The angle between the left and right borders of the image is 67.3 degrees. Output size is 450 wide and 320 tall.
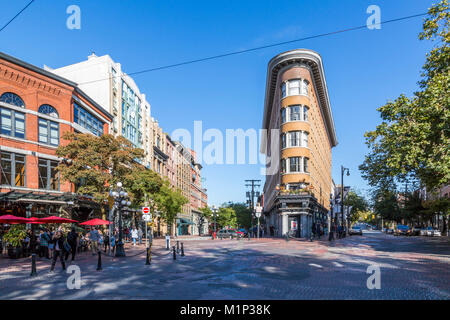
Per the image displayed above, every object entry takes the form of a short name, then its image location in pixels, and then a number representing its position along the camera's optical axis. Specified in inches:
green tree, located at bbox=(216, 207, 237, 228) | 3617.1
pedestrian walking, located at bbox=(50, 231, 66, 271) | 535.5
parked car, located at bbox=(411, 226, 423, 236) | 2213.8
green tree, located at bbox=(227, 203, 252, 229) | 4196.4
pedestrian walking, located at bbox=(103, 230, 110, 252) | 929.7
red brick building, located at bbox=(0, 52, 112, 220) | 1033.5
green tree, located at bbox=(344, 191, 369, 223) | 3604.3
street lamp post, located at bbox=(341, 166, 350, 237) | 1864.9
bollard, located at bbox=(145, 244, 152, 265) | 617.6
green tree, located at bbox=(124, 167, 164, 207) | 1167.4
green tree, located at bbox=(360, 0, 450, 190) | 732.7
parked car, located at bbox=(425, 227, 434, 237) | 1955.0
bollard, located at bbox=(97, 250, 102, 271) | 536.2
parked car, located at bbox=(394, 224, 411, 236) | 2236.2
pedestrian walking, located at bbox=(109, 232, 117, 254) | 846.2
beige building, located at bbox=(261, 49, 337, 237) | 1627.7
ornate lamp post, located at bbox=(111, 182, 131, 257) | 780.0
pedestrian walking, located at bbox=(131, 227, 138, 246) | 1254.2
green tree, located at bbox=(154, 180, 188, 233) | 1758.6
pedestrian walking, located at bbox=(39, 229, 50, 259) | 764.6
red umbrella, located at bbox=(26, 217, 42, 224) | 822.2
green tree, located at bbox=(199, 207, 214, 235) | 3401.6
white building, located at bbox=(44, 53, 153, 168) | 1723.7
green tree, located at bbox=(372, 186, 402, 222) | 2787.9
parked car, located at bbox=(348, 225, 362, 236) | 2279.8
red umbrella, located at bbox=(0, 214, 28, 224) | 772.6
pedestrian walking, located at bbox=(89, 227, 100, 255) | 886.3
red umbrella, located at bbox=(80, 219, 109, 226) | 988.0
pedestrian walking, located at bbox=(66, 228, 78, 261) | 707.6
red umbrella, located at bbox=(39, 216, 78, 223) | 826.2
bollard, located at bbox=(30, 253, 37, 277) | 485.1
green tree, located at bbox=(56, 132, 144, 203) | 1069.1
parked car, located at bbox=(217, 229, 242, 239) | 1839.3
